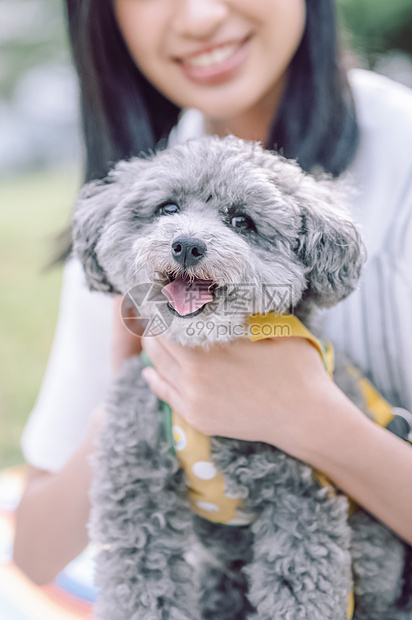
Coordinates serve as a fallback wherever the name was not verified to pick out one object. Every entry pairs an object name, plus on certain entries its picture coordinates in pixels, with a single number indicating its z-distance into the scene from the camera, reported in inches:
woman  25.0
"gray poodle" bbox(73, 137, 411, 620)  23.5
